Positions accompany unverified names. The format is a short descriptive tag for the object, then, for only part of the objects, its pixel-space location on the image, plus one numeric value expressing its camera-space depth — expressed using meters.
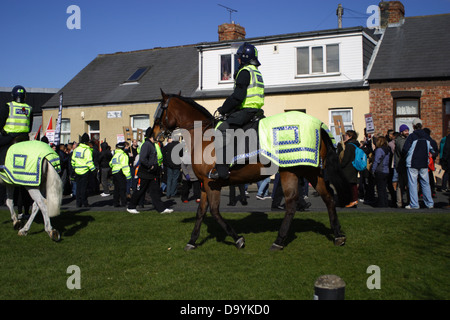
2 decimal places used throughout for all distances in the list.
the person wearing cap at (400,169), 13.52
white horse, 8.79
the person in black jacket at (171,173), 17.81
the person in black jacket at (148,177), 13.09
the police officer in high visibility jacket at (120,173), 15.05
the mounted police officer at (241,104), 7.85
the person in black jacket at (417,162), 12.75
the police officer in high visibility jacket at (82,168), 15.12
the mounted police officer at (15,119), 9.70
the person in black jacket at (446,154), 13.31
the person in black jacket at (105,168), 19.83
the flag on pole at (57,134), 20.34
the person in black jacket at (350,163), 13.65
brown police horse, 8.04
